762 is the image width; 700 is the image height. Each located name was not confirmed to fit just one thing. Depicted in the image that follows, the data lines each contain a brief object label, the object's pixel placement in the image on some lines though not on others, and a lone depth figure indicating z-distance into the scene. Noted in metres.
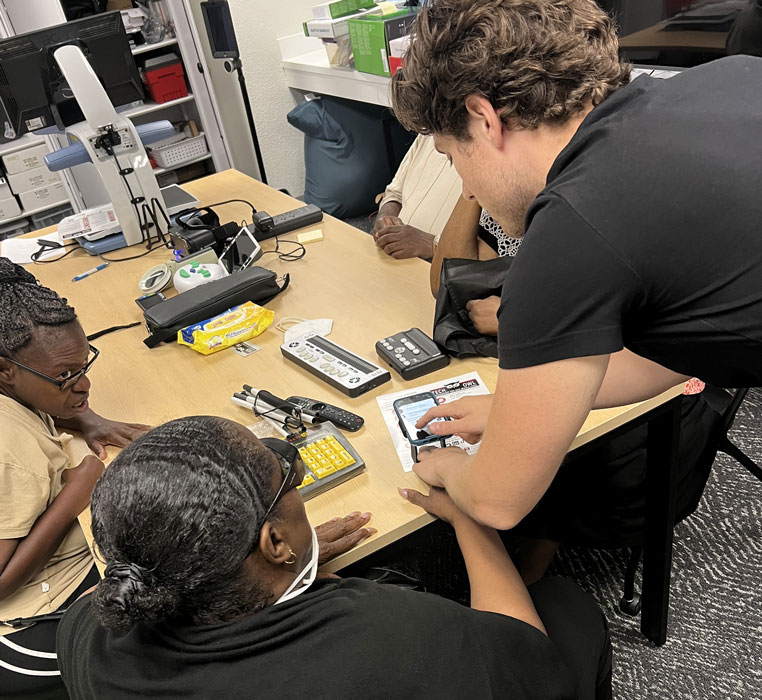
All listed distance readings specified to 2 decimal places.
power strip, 2.29
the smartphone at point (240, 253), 2.10
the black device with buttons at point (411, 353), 1.48
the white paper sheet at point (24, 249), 2.48
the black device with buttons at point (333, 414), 1.35
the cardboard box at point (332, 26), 3.46
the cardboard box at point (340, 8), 3.51
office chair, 1.63
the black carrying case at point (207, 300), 1.79
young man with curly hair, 0.75
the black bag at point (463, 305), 1.49
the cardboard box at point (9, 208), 4.00
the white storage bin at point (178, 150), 4.25
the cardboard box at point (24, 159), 3.93
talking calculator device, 1.46
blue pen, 2.27
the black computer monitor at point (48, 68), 2.35
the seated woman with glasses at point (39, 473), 1.24
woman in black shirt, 0.77
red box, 4.07
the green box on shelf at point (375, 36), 3.09
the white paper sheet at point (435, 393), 1.31
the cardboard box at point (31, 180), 4.00
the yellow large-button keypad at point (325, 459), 1.22
